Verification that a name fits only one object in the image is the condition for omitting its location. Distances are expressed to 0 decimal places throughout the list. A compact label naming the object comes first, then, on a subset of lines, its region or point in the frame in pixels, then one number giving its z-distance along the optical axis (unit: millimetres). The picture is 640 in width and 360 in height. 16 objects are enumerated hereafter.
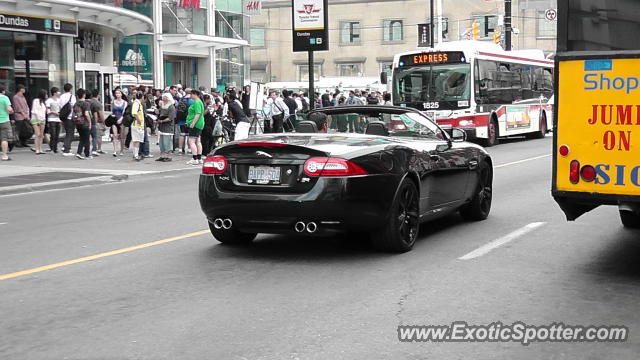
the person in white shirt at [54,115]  23844
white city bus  27672
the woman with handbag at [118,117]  23812
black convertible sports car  8164
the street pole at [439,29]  52050
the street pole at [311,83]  26092
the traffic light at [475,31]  48975
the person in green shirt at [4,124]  21094
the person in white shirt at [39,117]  23562
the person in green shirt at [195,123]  21844
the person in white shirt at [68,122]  23469
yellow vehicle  7516
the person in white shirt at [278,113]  30344
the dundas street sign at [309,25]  25891
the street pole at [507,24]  40625
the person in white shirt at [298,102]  32744
